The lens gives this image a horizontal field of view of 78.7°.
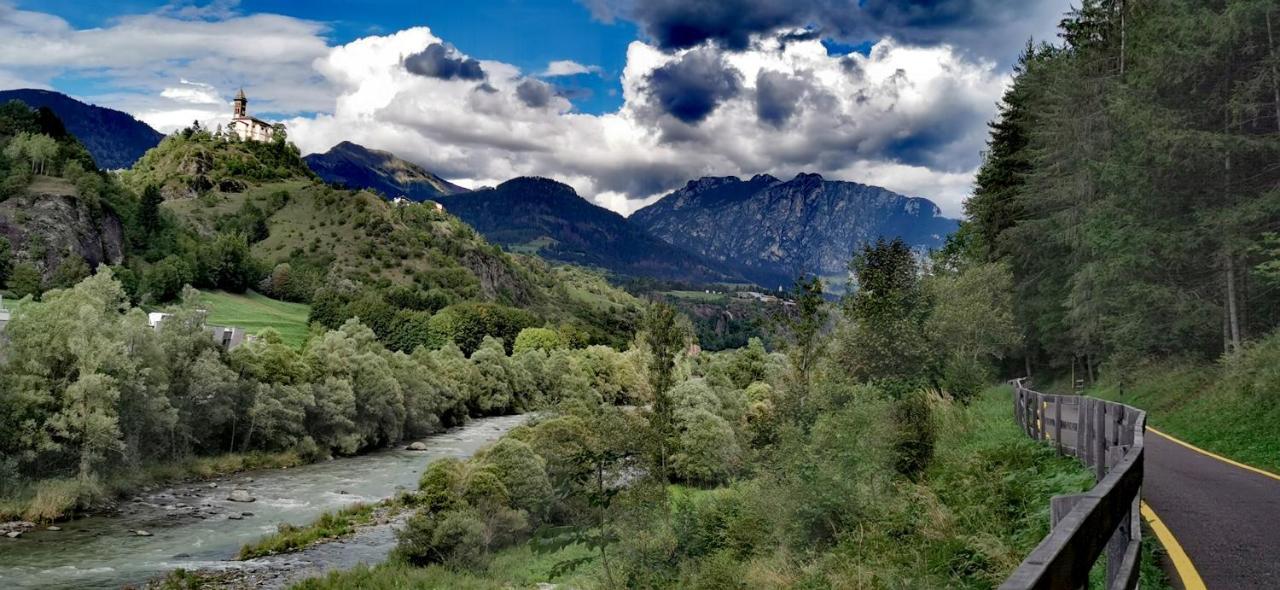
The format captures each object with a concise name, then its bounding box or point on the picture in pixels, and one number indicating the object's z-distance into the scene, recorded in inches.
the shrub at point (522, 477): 1860.2
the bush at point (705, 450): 2252.7
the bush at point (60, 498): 1665.8
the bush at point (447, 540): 1529.3
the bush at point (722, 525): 1134.4
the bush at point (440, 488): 1637.6
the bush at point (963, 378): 1350.9
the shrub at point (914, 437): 962.1
